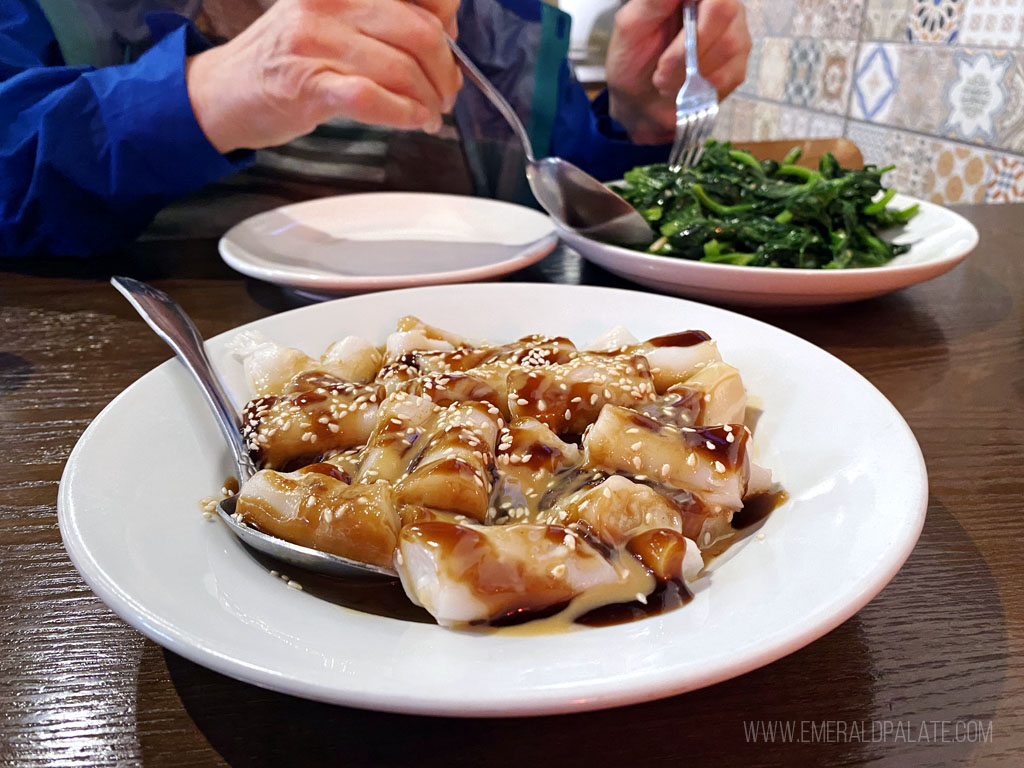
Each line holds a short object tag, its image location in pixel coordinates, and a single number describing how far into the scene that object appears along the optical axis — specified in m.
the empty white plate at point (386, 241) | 0.42
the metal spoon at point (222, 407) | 0.23
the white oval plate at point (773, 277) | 0.39
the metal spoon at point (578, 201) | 0.47
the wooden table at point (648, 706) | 0.18
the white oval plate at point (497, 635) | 0.16
